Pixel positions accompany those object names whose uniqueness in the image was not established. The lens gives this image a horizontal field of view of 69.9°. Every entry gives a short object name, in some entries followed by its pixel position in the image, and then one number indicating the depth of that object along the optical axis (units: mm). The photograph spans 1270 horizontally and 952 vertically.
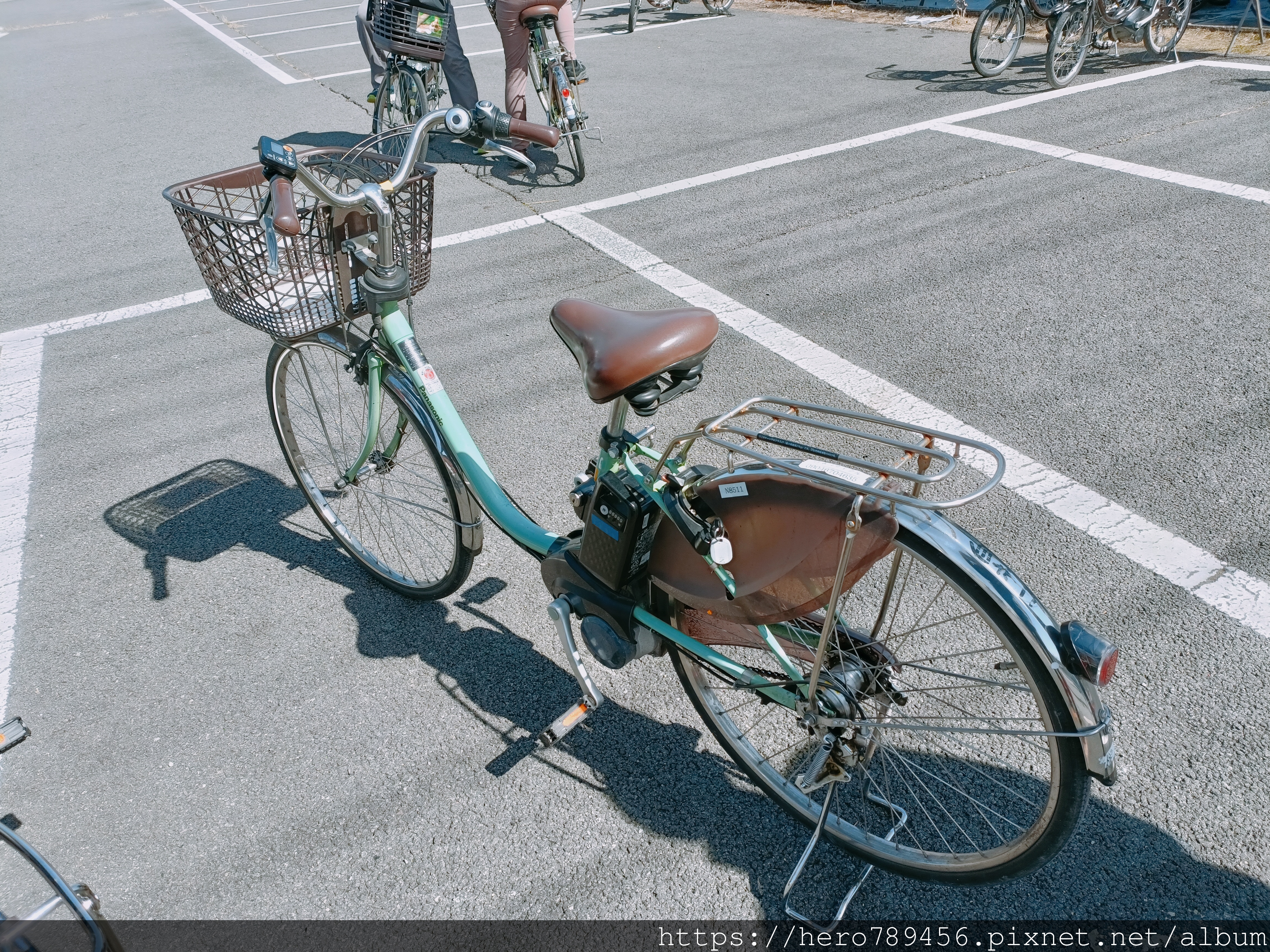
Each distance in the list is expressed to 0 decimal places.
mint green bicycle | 1821
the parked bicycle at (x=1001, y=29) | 8531
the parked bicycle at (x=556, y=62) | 6715
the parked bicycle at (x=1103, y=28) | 8062
